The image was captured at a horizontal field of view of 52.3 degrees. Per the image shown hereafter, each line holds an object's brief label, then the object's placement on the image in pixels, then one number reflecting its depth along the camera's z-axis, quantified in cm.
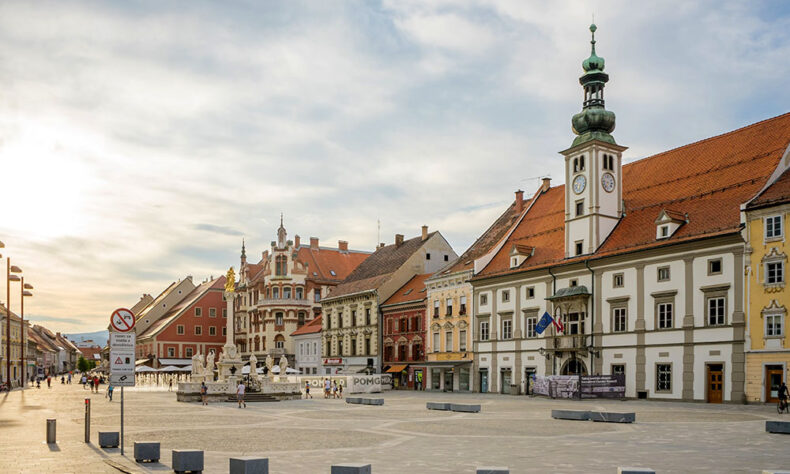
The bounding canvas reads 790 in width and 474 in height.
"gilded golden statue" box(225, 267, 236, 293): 5745
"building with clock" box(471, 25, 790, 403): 4291
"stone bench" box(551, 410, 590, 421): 2908
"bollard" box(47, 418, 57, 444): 2183
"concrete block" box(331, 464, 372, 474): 1269
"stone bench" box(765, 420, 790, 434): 2357
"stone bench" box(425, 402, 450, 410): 3586
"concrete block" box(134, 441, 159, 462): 1745
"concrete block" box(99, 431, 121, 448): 2022
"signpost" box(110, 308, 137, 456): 1789
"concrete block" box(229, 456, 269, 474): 1379
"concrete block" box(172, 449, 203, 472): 1539
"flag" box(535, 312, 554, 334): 4982
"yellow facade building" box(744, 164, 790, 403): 3931
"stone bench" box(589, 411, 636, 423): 2794
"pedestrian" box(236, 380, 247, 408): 4262
